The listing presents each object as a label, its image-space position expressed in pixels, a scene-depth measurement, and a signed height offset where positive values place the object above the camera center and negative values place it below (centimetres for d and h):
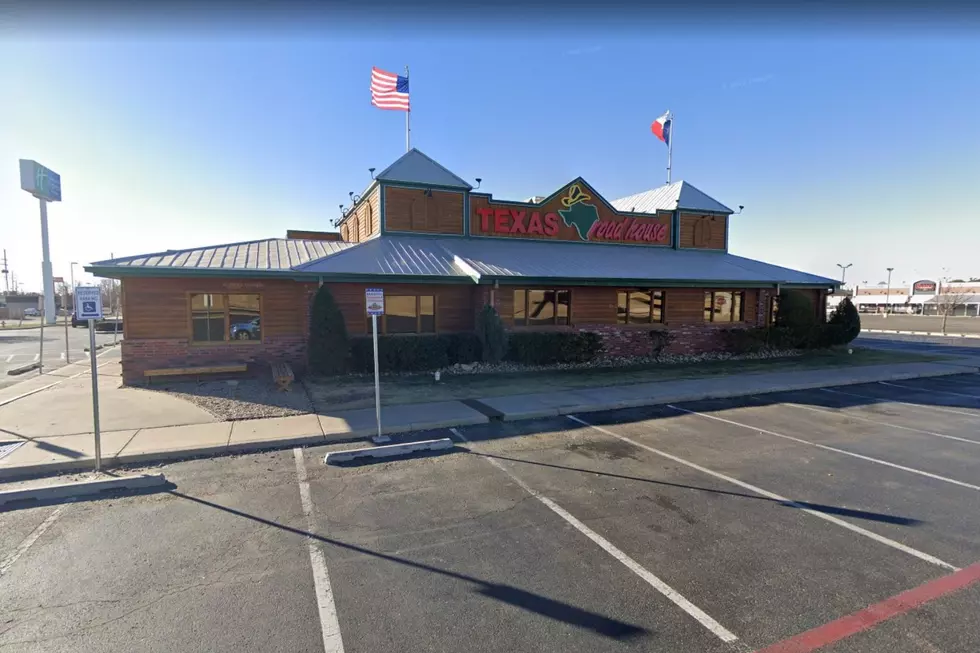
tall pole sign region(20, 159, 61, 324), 4134 +1025
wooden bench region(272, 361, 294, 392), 1153 -202
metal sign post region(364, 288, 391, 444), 766 -10
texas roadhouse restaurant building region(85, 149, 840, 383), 1327 +70
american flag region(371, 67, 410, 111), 1786 +794
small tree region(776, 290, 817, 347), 1945 -73
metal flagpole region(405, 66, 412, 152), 1966 +699
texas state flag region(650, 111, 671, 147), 2450 +907
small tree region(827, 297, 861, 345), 2031 -97
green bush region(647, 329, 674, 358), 1762 -160
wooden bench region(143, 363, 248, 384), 1238 -202
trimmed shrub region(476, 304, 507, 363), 1459 -115
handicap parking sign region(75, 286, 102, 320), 612 -9
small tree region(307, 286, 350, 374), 1331 -118
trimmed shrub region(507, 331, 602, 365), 1516 -163
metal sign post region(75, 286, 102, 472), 614 -20
